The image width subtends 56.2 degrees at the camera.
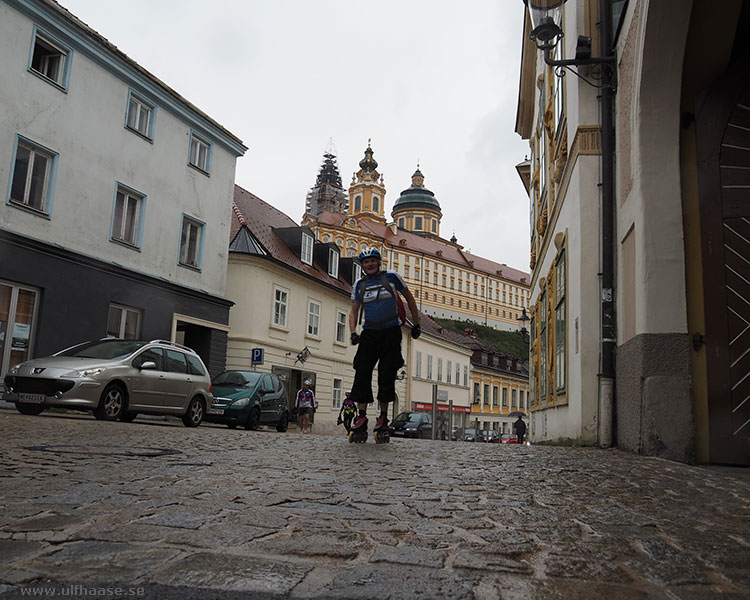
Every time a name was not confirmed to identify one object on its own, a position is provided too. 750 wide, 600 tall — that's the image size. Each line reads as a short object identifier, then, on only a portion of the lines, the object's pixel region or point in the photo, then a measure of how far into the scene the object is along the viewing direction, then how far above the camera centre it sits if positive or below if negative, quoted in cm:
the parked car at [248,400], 1723 +1
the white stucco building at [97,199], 1603 +524
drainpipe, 809 +186
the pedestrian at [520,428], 3641 -72
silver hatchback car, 1183 +22
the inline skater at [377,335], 763 +78
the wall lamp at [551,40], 860 +464
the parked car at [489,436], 4839 -162
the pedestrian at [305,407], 2270 -12
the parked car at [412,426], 2870 -71
